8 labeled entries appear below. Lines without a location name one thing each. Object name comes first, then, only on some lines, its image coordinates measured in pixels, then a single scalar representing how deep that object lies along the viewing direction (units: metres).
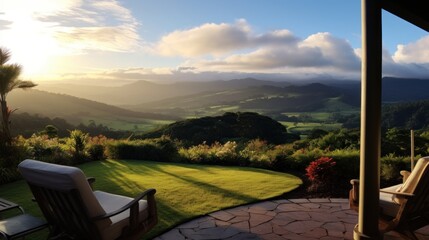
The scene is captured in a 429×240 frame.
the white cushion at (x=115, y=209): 3.33
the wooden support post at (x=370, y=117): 3.42
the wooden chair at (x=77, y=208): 3.06
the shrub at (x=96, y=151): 11.13
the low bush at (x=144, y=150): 11.38
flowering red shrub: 6.36
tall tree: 11.54
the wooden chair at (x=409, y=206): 3.66
